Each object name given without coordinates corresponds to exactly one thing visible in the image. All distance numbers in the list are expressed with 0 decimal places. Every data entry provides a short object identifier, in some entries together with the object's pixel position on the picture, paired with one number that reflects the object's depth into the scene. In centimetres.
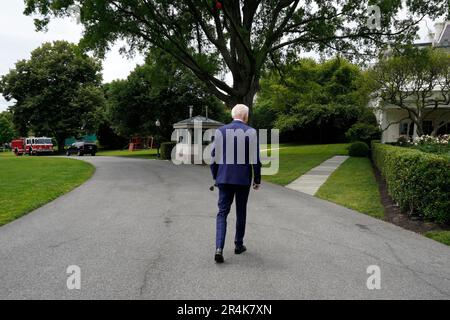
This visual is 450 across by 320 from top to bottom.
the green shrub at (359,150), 2398
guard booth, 2405
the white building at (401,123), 2530
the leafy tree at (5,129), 7700
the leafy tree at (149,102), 3375
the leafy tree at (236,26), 1622
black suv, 3797
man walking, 467
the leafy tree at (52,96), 4378
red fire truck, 4122
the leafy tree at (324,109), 3616
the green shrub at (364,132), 2733
